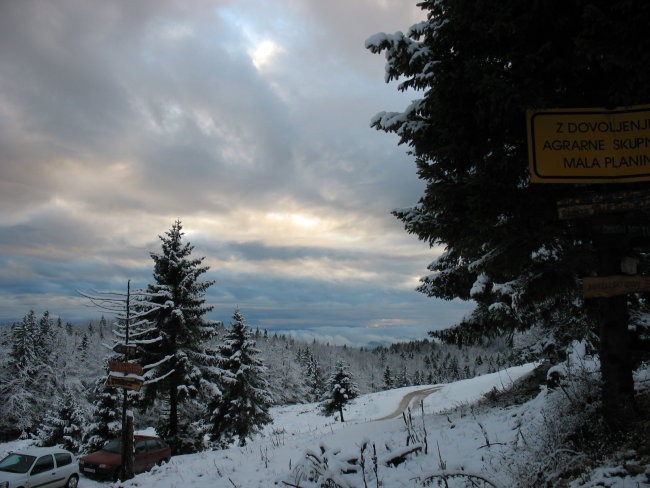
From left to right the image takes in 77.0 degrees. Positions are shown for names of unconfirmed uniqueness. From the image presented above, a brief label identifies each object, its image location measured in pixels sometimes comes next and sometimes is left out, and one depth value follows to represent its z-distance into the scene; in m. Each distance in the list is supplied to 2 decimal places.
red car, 14.19
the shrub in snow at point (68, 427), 25.36
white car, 11.71
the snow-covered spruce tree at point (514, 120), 4.41
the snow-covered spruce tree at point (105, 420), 23.62
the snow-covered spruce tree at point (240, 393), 24.81
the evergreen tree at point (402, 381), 87.70
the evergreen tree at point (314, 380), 79.73
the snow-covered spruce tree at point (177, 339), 19.48
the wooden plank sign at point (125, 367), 12.34
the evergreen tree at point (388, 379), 87.62
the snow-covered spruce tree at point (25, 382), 39.94
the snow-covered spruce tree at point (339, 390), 40.31
